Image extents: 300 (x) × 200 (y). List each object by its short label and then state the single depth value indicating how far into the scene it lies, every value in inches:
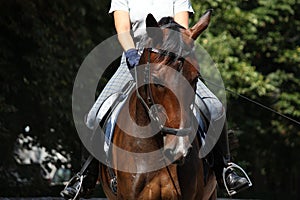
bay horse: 541.3
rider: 648.4
